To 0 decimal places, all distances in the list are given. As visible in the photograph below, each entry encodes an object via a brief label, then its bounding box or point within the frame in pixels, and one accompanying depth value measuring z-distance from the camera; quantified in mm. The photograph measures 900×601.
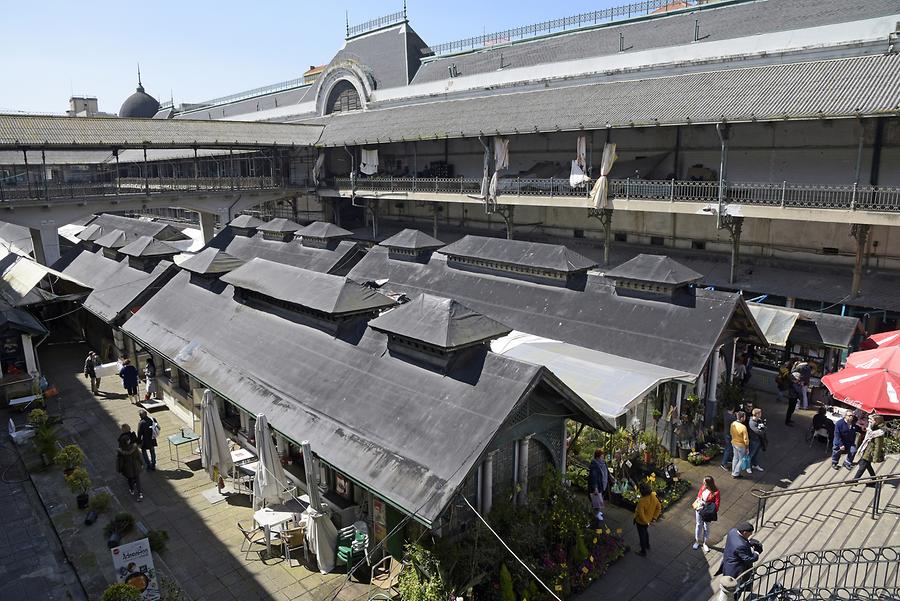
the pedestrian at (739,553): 8867
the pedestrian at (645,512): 10508
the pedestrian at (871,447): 12484
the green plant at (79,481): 12852
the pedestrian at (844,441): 13352
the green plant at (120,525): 11633
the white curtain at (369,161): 36844
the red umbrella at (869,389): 11742
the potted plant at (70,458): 13586
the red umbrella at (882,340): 15352
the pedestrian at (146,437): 14352
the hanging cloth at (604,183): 24453
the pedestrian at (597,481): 11180
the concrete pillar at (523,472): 10219
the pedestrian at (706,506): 10562
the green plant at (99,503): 12484
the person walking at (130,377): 18844
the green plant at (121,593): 8570
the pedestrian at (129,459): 13031
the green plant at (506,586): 8719
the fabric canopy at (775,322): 17484
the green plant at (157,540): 11094
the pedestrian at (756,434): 13570
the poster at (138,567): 9188
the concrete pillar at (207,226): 36938
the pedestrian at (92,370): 19484
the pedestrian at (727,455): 14031
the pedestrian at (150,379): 18864
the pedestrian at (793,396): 16141
